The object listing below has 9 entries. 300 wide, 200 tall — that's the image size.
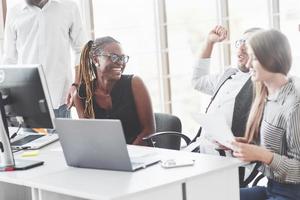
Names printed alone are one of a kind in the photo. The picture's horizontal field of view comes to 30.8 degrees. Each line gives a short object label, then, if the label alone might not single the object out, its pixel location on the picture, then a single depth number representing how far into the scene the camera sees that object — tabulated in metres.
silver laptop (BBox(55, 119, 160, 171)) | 2.10
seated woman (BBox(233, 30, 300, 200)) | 2.24
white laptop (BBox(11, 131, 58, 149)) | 2.84
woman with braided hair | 3.11
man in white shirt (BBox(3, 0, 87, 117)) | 3.70
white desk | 1.93
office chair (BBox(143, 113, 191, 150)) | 3.25
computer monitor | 2.43
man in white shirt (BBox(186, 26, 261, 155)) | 2.89
